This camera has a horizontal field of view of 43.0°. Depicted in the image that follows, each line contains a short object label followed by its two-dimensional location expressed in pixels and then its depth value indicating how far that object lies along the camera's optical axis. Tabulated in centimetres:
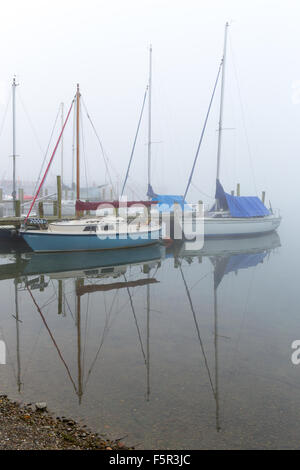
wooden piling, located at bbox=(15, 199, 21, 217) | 2527
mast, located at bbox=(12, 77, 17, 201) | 3466
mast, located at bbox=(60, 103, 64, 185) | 4757
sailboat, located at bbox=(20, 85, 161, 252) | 2098
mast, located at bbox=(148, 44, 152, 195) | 3475
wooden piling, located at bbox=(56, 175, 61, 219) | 2647
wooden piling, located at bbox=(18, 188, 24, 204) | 4428
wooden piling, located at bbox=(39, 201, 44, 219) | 2589
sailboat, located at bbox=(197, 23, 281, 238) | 3064
